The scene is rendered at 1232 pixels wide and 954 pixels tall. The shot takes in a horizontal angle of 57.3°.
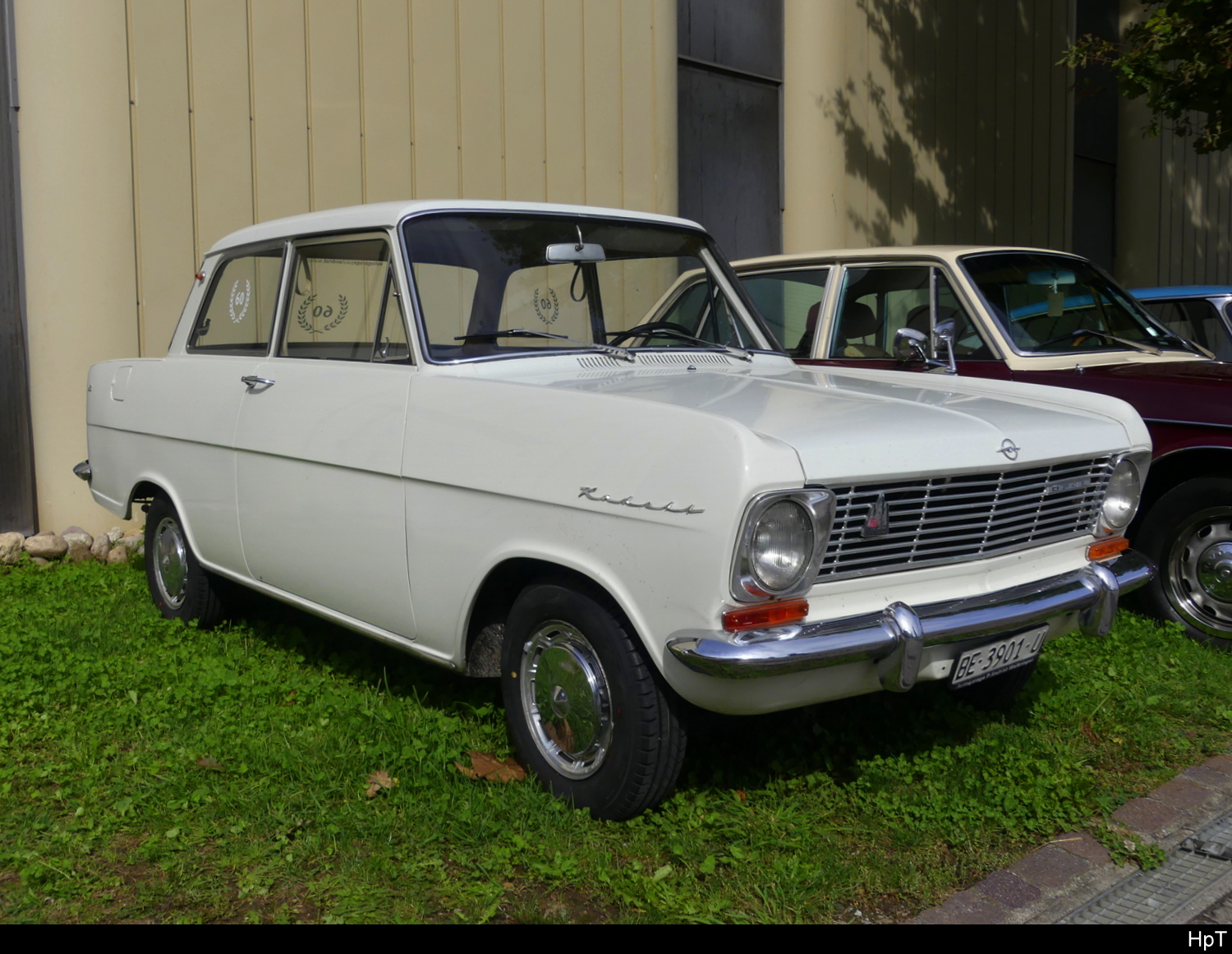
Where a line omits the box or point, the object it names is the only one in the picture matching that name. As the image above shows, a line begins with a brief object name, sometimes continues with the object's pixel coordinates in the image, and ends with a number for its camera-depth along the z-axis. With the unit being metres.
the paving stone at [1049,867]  2.90
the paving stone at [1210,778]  3.51
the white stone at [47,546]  6.31
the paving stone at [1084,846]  3.04
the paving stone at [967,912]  2.70
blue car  7.27
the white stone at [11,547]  6.21
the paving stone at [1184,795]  3.38
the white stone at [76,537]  6.42
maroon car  4.74
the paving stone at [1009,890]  2.79
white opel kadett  2.72
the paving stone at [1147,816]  3.23
